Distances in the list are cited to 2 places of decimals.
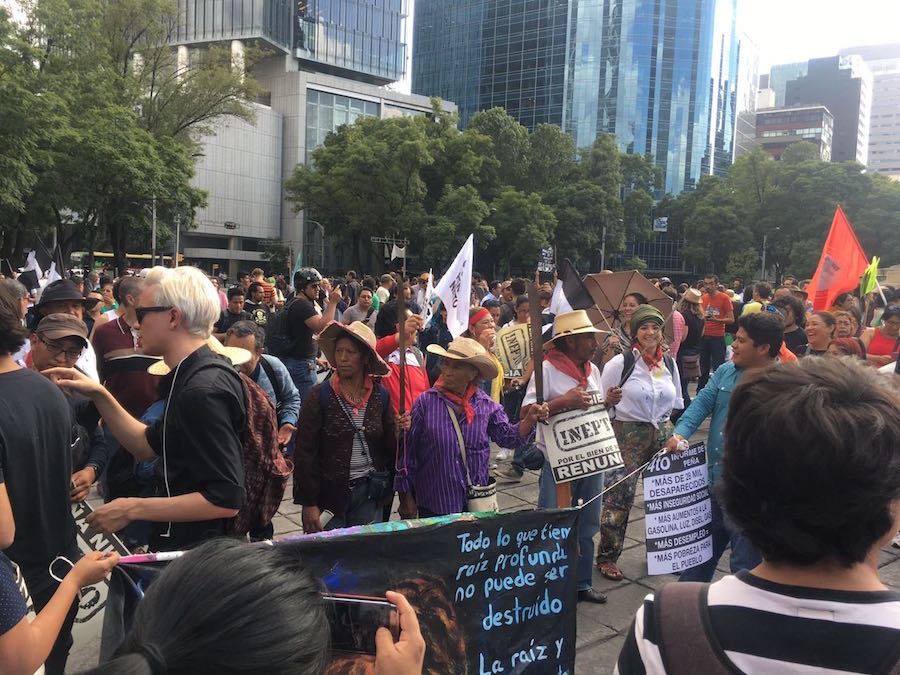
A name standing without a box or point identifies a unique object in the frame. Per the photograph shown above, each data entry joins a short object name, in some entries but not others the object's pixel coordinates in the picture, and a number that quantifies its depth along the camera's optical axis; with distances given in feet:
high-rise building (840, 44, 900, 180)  568.82
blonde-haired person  7.27
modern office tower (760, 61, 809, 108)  544.62
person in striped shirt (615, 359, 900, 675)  3.77
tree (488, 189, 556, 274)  137.49
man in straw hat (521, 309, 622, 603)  13.97
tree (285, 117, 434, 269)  130.52
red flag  27.07
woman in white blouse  15.15
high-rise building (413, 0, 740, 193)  239.50
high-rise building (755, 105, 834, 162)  379.96
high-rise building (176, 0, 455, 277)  188.55
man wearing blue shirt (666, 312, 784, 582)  12.27
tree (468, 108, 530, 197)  147.64
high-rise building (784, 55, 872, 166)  432.25
